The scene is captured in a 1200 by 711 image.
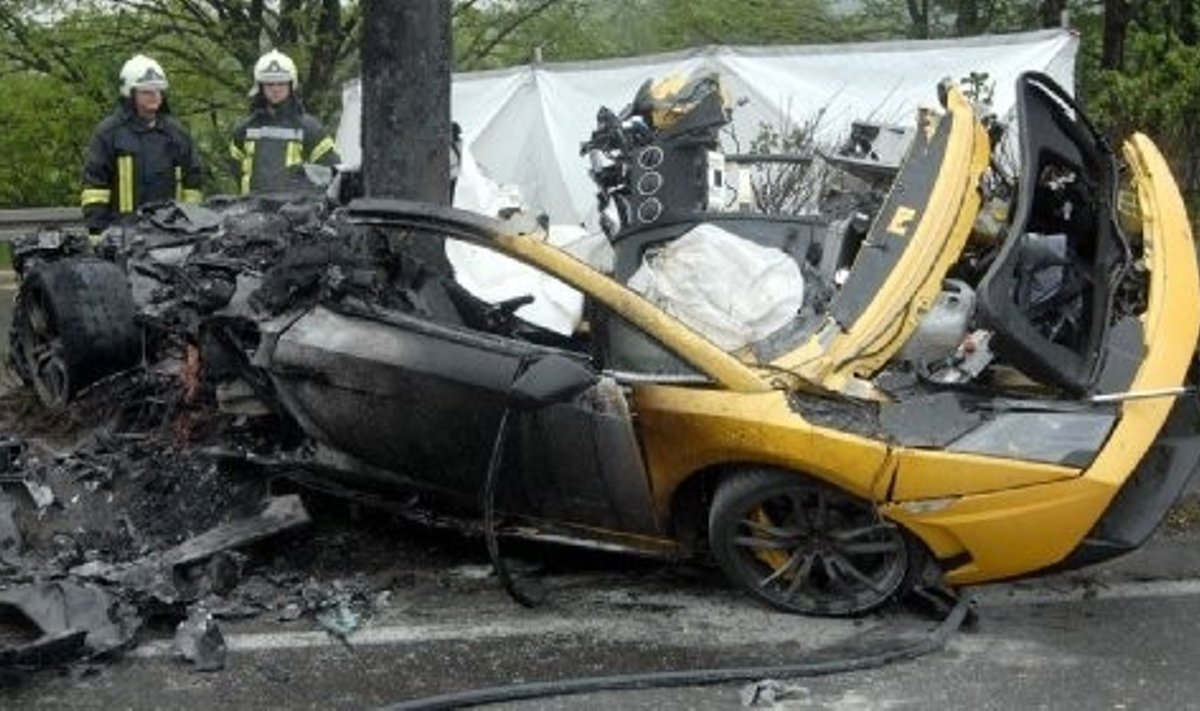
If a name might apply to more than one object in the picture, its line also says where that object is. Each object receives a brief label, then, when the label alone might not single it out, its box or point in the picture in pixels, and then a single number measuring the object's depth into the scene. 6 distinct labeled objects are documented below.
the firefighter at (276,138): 9.23
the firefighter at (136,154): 8.87
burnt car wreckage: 4.89
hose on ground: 4.57
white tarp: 11.88
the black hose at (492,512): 5.24
